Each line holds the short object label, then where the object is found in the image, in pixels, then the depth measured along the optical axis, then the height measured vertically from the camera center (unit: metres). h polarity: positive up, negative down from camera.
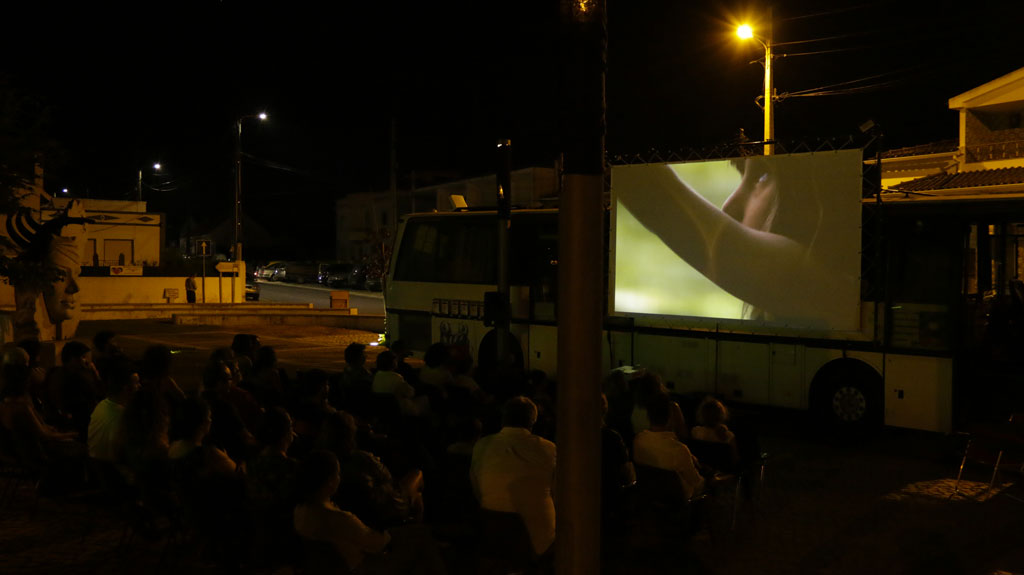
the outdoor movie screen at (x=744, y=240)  10.20 +0.46
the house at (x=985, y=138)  23.92 +3.92
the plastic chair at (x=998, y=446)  7.49 -1.38
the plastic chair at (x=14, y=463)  6.45 -1.40
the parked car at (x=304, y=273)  56.94 -0.01
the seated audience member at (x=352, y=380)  8.38 -1.05
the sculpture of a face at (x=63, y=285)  15.72 -0.27
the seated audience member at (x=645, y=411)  6.81 -1.04
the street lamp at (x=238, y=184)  29.55 +2.87
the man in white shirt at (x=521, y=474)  4.99 -1.10
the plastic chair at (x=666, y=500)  5.88 -1.45
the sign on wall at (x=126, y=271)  32.84 -0.01
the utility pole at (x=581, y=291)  3.42 -0.06
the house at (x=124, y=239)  39.47 +1.42
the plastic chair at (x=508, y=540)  4.95 -1.45
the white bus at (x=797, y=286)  9.93 -0.09
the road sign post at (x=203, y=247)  27.78 +0.75
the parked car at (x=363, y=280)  49.66 -0.37
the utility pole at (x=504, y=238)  11.48 +0.48
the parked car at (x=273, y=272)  59.25 +0.02
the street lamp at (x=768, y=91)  18.23 +3.76
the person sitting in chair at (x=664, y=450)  5.93 -1.14
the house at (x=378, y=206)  46.16 +4.44
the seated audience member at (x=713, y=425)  6.71 -1.10
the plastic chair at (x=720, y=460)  6.58 -1.33
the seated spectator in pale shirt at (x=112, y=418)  6.14 -1.02
